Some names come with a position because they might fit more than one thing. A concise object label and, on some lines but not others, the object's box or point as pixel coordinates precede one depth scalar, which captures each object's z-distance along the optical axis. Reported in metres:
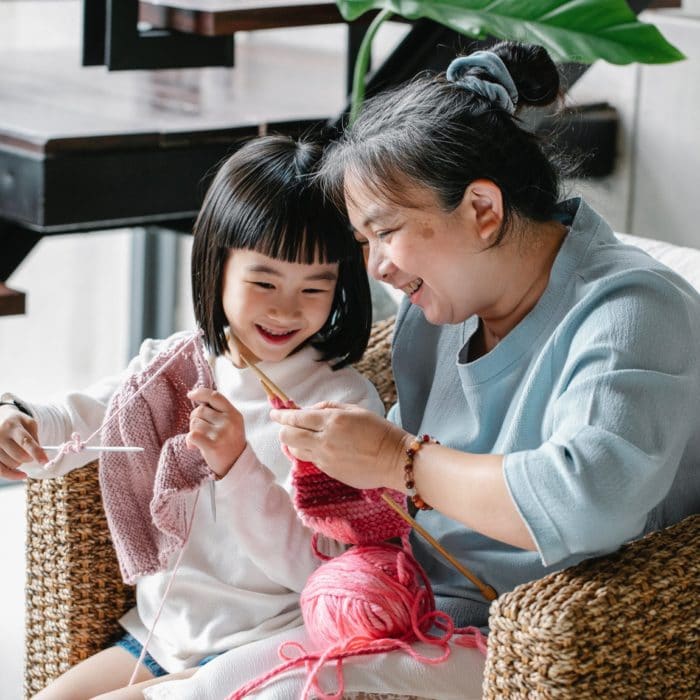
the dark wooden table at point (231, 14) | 2.70
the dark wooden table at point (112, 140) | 2.73
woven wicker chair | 2.00
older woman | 2.04
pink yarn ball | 2.18
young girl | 2.27
